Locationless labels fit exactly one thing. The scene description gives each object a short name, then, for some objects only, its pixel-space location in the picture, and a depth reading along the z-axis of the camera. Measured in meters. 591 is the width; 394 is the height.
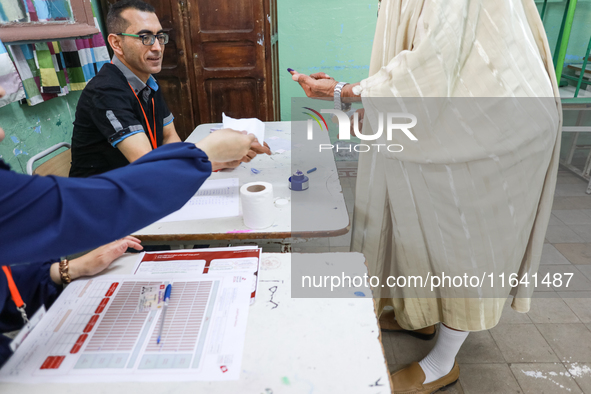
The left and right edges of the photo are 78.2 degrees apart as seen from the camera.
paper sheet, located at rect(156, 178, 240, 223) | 1.31
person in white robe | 1.04
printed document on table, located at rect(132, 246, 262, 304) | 1.02
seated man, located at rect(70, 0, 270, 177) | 1.61
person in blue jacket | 0.57
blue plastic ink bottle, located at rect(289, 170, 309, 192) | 1.48
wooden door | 3.22
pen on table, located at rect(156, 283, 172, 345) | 0.82
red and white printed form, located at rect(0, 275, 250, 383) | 0.74
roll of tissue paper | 1.18
